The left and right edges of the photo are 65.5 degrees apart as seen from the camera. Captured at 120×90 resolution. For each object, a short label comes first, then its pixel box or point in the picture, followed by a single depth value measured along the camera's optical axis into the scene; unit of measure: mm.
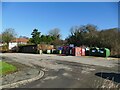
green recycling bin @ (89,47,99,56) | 17892
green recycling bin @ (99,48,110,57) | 17074
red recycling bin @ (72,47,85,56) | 18794
